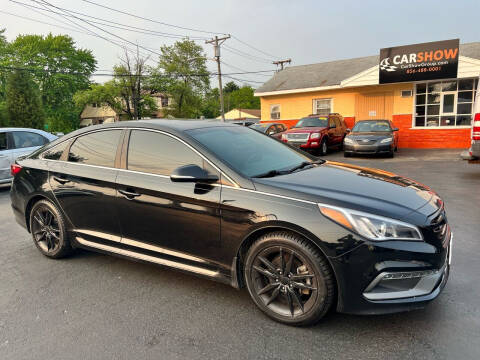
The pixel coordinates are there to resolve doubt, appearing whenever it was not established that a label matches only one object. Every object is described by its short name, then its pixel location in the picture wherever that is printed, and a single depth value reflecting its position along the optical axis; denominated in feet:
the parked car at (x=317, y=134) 47.03
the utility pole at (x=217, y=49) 96.70
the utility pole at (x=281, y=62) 151.84
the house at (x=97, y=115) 185.02
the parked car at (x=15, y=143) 27.99
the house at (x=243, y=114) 227.34
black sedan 7.99
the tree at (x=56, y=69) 147.23
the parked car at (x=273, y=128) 53.47
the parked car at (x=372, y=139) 42.55
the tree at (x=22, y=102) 87.66
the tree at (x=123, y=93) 133.69
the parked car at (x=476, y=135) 25.14
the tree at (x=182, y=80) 153.79
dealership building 50.98
